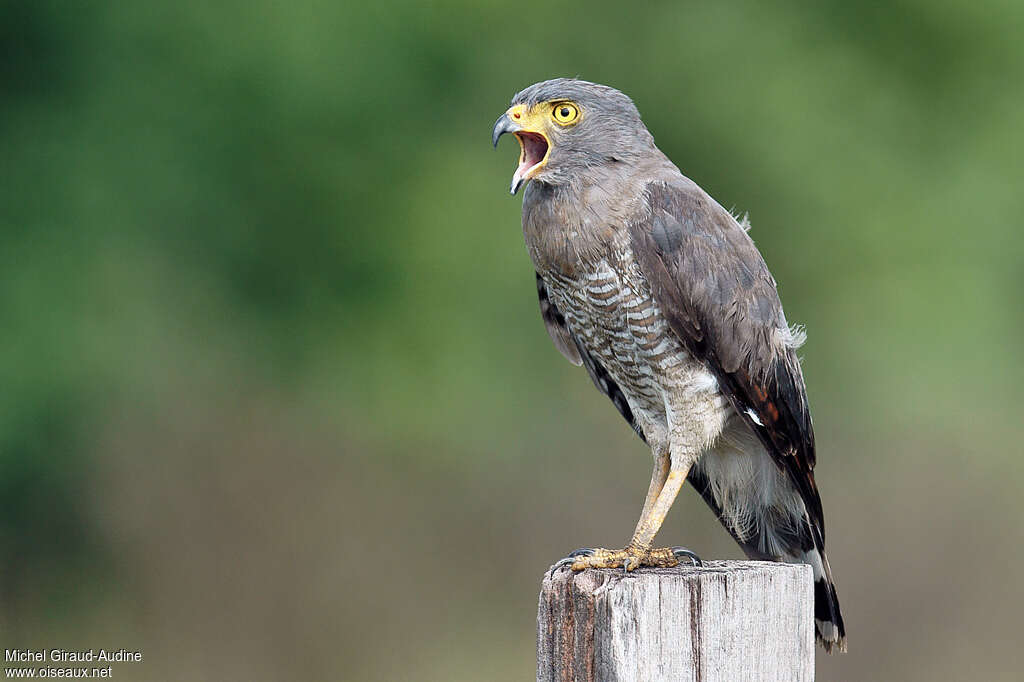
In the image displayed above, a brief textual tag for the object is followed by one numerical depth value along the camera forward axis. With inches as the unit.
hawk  246.1
